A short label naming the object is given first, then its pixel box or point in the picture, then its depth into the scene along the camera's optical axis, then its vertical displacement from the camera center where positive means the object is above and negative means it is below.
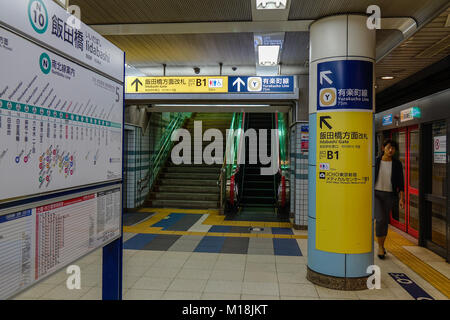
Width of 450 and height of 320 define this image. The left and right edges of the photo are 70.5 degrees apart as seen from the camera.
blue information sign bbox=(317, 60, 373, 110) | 3.48 +0.85
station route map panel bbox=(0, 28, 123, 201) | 1.32 +0.19
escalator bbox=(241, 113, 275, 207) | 8.96 -0.75
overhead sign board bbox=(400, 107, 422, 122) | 5.31 +0.84
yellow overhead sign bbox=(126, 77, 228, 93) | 5.93 +1.43
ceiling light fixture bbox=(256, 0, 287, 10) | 3.35 +1.67
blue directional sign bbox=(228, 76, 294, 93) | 6.02 +1.45
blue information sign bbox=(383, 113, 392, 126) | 6.47 +0.88
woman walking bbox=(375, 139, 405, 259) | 4.52 -0.35
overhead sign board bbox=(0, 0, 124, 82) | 1.35 +0.65
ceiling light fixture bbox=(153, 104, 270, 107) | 7.30 +1.29
